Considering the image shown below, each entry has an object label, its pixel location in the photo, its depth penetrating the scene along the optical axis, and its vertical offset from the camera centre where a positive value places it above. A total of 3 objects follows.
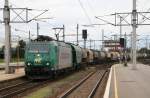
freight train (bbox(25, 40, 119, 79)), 31.52 -0.45
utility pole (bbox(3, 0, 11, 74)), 36.50 +2.05
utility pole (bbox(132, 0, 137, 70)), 48.96 +2.99
